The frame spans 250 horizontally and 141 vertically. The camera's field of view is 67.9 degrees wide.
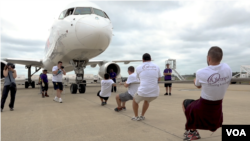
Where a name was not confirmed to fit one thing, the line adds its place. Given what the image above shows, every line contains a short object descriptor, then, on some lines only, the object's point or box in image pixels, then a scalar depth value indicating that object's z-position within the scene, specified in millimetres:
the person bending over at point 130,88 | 4152
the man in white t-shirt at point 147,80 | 3414
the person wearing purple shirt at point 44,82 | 8369
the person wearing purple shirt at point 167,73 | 9052
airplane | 7590
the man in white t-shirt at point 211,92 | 2115
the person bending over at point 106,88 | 5488
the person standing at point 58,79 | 6536
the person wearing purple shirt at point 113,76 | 11039
